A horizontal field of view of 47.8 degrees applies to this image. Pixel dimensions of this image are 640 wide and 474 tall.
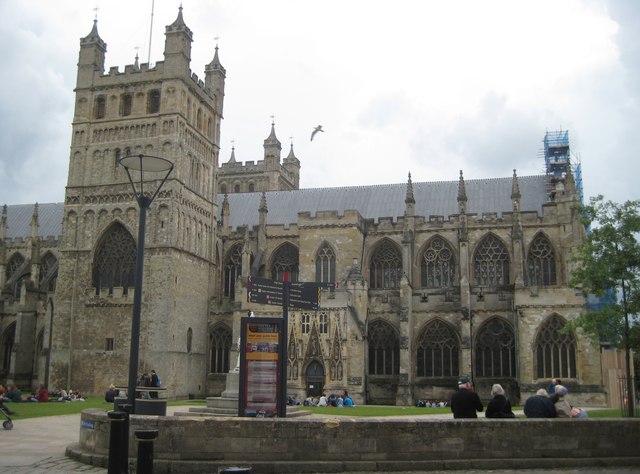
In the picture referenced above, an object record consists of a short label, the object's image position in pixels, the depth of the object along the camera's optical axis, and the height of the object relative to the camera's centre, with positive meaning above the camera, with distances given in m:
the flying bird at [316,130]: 48.70 +15.47
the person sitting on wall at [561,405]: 15.40 -0.90
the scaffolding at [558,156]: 55.78 +16.18
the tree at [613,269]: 26.02 +3.41
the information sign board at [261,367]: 17.67 -0.20
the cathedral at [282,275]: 40.38 +5.16
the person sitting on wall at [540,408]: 15.22 -0.95
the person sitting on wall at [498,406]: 15.05 -0.91
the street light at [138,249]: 16.70 +2.69
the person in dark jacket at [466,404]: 15.17 -0.89
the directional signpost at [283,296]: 18.16 +1.76
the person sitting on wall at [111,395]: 29.00 -1.52
